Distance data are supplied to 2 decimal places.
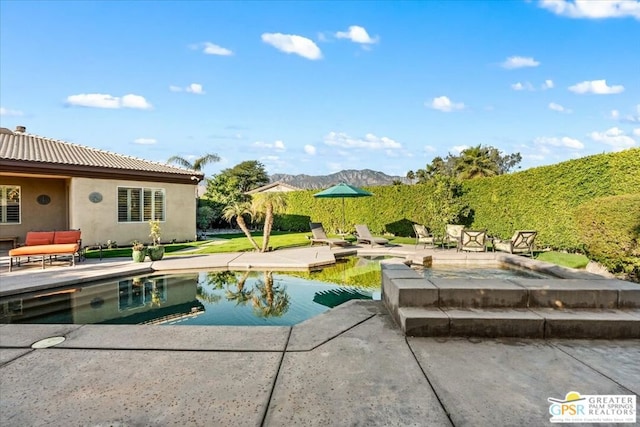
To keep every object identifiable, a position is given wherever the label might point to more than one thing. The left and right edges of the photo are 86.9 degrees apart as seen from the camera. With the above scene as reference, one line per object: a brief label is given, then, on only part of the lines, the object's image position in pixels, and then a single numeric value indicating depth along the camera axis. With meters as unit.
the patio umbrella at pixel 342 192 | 15.06
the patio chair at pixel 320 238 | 13.48
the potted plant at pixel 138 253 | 9.79
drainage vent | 3.88
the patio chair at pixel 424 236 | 12.94
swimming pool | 5.57
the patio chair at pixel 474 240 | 10.95
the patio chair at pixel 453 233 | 12.36
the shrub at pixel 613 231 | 6.91
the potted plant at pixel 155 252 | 10.24
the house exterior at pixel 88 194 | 13.05
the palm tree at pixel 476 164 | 34.22
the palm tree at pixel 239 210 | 12.79
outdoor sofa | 8.92
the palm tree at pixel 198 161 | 25.30
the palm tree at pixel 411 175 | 49.28
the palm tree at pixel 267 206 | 12.64
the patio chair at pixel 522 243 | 10.22
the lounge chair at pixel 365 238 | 13.77
